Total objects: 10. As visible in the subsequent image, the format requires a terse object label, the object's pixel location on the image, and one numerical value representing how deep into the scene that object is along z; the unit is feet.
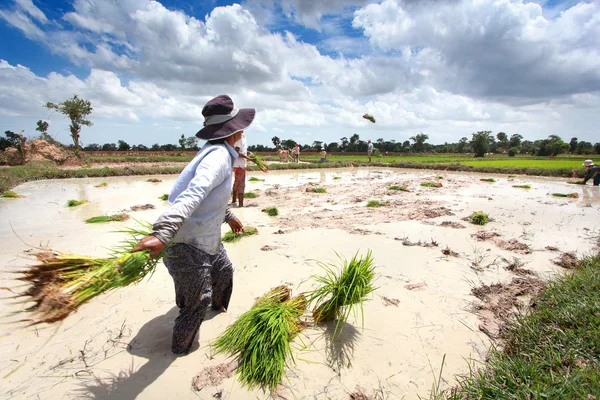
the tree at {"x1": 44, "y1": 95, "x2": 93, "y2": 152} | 79.25
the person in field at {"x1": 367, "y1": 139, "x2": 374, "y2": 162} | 84.23
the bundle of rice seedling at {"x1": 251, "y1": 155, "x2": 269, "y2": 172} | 22.13
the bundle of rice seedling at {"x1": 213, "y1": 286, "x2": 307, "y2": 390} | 6.62
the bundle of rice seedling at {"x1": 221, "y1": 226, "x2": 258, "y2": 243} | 15.96
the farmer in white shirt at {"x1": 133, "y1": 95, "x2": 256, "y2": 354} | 7.25
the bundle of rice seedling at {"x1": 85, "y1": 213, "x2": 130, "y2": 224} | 20.06
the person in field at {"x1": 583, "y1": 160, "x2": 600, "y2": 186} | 40.11
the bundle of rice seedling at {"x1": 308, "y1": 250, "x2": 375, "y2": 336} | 8.00
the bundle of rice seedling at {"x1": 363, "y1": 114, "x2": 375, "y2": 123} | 56.24
